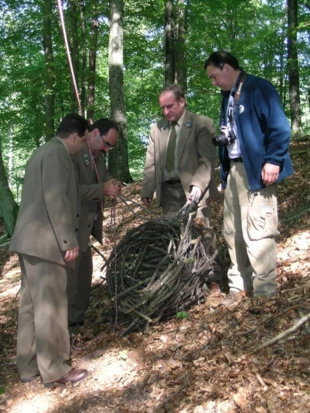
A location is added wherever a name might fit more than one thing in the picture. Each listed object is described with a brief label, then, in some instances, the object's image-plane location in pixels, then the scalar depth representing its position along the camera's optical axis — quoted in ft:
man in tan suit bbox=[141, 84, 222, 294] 13.62
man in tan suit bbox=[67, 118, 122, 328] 13.70
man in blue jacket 11.16
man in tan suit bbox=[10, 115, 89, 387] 10.94
